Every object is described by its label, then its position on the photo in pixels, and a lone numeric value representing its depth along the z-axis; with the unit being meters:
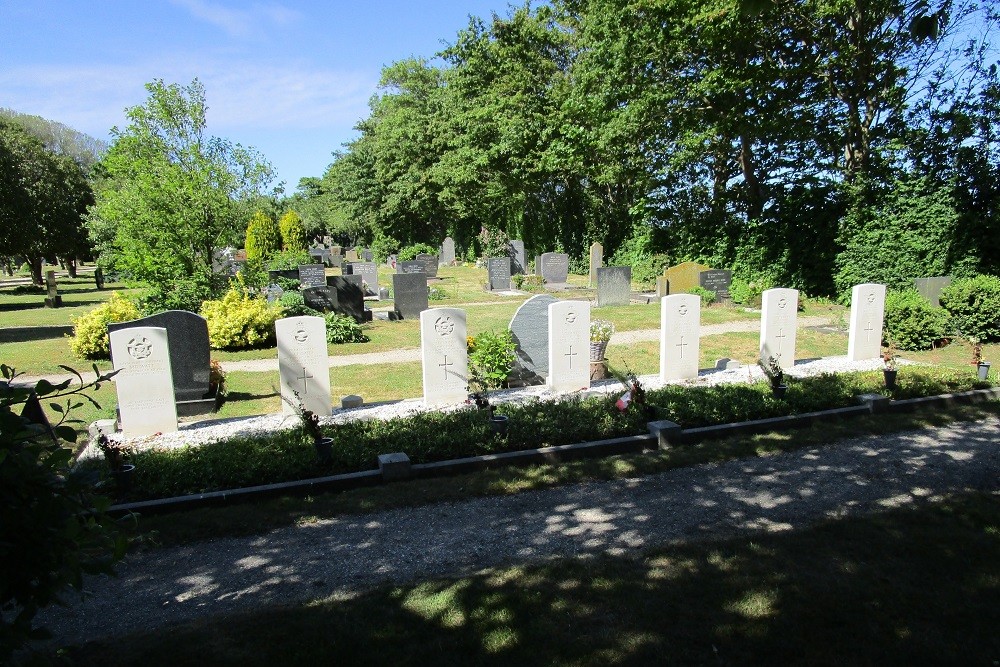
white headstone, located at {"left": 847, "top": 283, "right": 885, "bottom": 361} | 12.13
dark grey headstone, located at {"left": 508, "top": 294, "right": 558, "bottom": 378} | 11.22
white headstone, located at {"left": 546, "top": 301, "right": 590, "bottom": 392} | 10.16
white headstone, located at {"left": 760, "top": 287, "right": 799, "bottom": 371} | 11.34
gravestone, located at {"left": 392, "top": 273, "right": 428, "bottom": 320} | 20.16
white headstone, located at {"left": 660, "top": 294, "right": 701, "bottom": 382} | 10.62
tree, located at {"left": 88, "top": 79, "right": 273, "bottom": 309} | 16.42
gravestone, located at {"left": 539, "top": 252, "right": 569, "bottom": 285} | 28.89
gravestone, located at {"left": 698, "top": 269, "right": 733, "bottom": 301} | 21.16
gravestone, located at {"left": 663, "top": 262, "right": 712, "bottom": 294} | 21.88
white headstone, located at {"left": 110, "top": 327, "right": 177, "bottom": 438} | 8.27
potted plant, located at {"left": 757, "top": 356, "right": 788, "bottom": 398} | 9.02
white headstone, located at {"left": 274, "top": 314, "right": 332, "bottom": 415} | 8.96
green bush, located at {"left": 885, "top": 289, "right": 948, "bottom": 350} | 13.70
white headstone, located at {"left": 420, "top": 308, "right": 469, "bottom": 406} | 9.66
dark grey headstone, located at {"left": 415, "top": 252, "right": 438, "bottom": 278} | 35.22
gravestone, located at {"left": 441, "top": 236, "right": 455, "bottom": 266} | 46.43
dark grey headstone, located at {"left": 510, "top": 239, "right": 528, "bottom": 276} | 34.00
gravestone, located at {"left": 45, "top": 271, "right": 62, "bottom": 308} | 27.22
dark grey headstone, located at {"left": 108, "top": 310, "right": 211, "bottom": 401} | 9.98
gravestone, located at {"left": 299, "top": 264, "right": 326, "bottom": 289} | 25.59
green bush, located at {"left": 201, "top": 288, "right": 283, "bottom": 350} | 14.87
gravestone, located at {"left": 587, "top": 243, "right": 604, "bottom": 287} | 29.84
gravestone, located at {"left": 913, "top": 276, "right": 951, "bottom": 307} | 16.09
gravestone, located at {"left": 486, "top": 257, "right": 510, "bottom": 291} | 27.88
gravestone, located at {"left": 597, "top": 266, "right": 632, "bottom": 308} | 21.62
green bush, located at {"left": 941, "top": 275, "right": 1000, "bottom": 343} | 13.94
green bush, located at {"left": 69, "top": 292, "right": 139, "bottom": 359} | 14.05
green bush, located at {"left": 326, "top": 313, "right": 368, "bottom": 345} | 15.83
